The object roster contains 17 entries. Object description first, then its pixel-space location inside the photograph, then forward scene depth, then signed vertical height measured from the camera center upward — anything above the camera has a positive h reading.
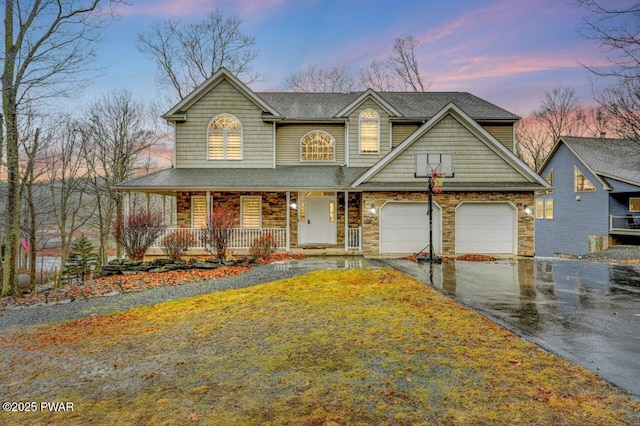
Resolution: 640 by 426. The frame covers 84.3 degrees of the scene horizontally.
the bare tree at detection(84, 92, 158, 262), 23.20 +5.46
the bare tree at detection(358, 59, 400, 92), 30.53 +12.58
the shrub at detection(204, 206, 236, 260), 12.95 -0.46
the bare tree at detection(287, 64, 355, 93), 29.61 +11.89
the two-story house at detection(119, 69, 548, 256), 14.59 +2.16
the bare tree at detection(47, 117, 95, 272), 22.19 +3.18
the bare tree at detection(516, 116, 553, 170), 34.88 +8.00
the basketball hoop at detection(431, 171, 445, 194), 13.17 +1.46
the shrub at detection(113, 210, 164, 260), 12.88 -0.48
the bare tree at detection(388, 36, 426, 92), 30.78 +13.89
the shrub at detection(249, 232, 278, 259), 13.55 -1.06
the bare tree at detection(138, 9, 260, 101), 25.69 +12.77
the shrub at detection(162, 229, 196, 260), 13.16 -0.86
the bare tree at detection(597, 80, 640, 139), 15.55 +5.21
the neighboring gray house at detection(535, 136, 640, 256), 21.62 +1.44
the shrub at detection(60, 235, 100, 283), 13.27 -1.65
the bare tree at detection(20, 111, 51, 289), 16.36 +2.55
